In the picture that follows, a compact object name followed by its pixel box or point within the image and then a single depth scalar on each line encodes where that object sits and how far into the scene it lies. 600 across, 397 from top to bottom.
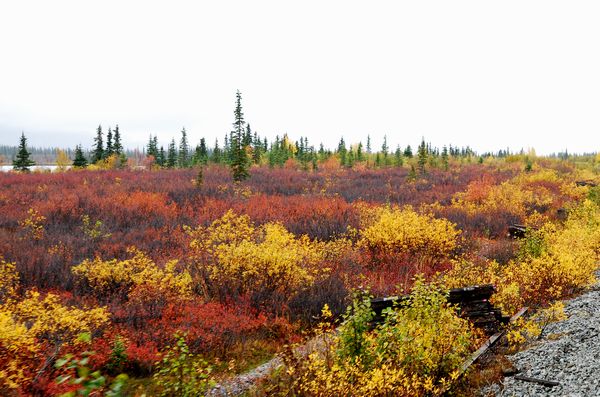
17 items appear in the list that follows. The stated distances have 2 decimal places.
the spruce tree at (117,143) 60.21
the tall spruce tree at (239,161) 29.33
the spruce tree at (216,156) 58.27
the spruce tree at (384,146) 74.61
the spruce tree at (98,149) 56.78
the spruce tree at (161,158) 69.49
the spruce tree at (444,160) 46.51
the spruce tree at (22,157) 49.41
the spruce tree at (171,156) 65.37
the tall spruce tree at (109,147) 58.88
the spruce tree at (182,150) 70.94
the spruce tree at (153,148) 73.62
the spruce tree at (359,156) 62.65
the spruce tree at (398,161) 51.62
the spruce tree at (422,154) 44.54
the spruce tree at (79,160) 48.24
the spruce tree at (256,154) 59.69
